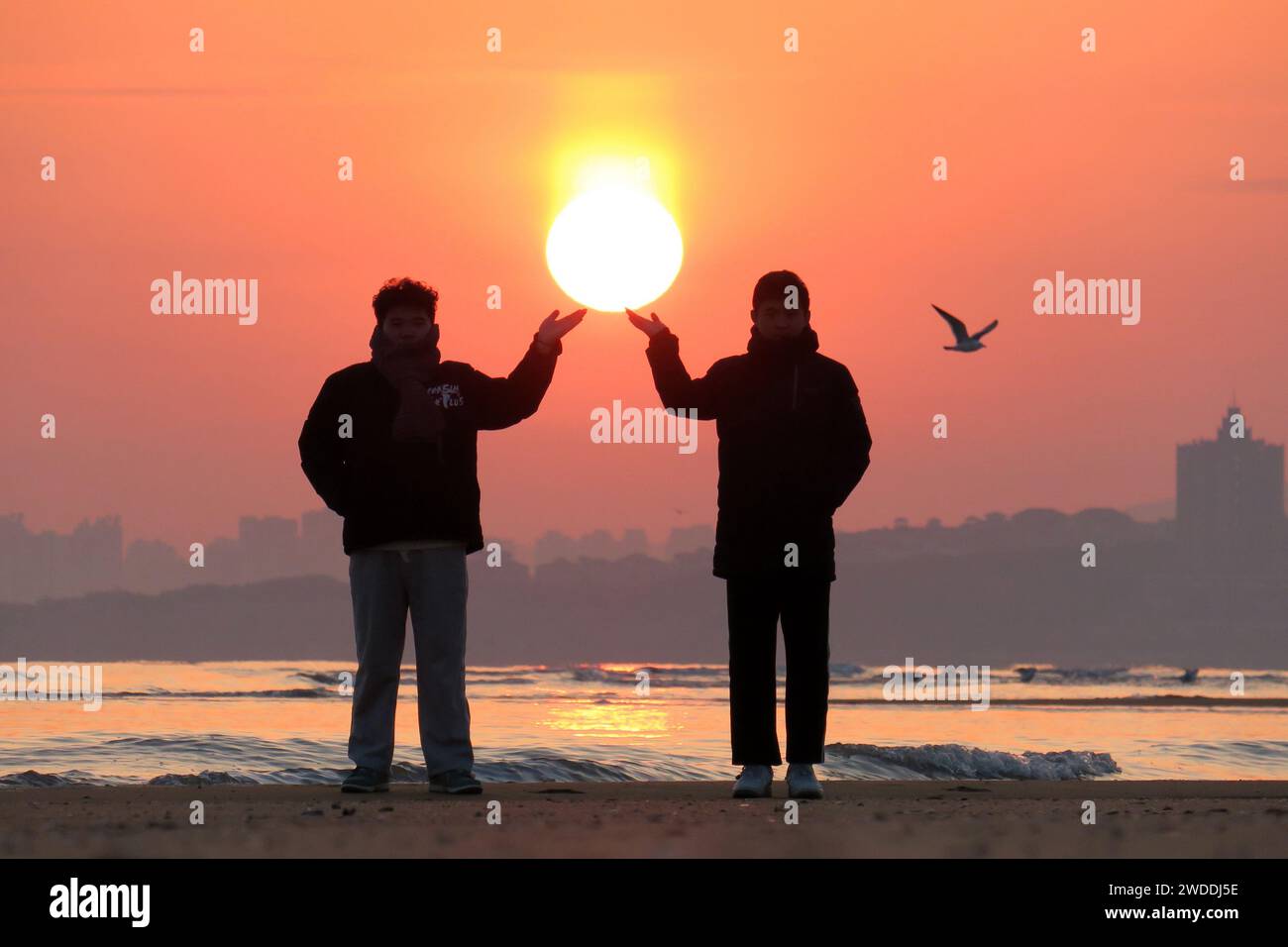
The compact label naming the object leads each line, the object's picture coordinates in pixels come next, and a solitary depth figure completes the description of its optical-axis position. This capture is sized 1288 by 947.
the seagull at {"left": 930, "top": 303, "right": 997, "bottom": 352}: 13.56
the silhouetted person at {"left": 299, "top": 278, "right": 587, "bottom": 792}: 6.43
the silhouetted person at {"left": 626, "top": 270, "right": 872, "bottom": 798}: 6.40
